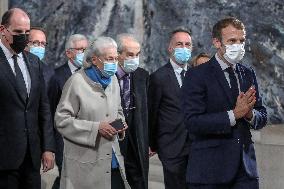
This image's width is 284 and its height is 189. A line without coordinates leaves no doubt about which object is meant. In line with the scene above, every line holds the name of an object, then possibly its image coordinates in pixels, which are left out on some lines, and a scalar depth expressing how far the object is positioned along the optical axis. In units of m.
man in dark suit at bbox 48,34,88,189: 10.32
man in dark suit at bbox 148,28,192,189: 9.80
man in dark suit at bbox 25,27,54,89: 10.92
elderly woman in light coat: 7.46
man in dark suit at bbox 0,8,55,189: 7.63
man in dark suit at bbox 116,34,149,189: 9.14
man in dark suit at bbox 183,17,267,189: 6.96
